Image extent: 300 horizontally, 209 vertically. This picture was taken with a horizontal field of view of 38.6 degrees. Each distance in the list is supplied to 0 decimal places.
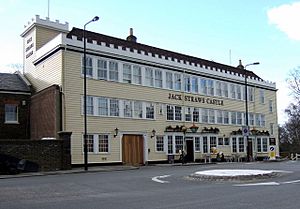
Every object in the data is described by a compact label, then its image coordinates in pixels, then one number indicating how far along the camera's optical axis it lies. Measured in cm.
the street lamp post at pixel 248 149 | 4344
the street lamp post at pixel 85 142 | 2852
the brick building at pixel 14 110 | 3588
